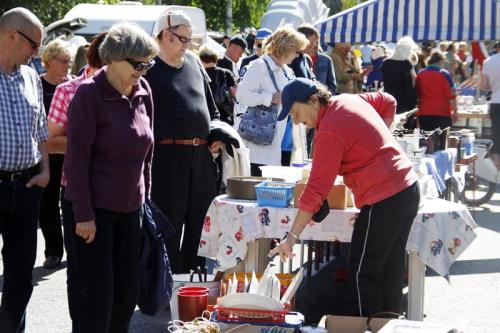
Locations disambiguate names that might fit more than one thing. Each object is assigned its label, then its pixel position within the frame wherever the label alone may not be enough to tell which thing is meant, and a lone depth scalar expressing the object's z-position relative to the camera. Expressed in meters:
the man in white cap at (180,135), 8.79
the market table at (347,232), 8.32
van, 37.63
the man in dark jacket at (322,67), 16.85
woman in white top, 11.32
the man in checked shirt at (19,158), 7.02
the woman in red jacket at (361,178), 7.11
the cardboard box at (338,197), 8.27
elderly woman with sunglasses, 6.38
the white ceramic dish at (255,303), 7.26
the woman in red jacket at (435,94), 17.78
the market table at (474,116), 21.01
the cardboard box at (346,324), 7.09
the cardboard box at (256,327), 7.16
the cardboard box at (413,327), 6.23
